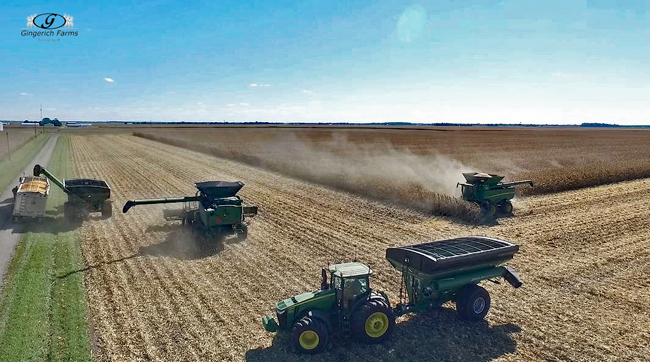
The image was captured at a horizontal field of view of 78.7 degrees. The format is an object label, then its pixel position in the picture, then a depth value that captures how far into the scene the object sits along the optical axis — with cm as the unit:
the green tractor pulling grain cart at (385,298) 879
